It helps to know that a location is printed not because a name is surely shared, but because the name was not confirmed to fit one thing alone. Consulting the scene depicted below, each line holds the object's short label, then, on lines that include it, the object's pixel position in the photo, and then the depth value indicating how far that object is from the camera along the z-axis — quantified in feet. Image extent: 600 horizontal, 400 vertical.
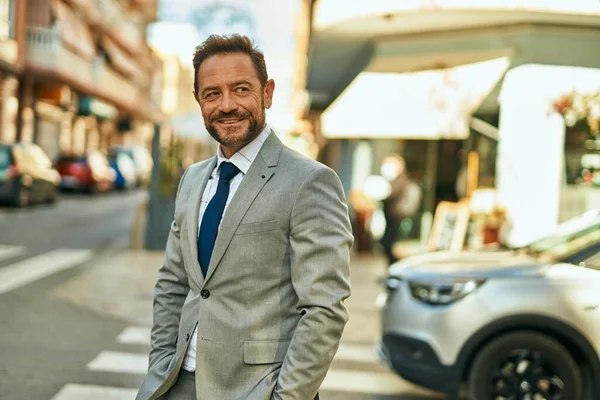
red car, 92.94
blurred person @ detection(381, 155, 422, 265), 39.24
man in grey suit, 7.48
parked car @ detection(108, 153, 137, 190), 110.79
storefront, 39.32
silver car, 15.96
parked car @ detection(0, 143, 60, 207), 64.03
